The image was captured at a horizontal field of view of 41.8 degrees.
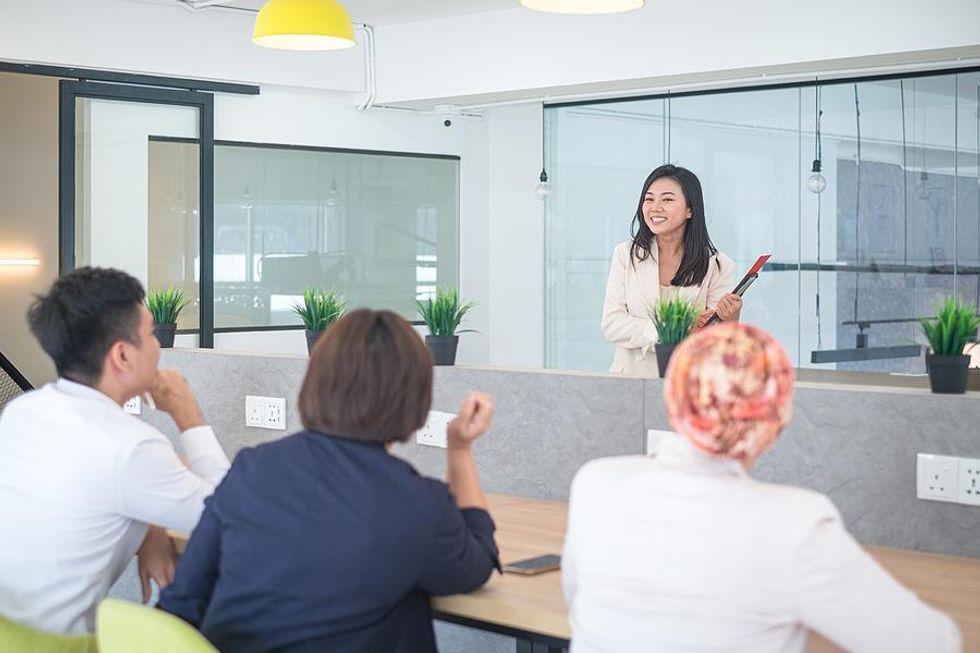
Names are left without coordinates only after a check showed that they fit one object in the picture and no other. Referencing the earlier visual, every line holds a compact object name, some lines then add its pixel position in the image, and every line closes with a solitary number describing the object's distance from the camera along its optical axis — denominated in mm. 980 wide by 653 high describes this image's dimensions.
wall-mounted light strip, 8945
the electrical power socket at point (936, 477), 2576
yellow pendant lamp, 3957
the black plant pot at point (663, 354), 2955
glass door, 6770
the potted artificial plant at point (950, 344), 2590
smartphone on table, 2430
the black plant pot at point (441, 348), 3430
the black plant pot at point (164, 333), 4230
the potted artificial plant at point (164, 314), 4238
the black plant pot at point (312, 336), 3670
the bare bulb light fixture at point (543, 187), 8047
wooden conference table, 2158
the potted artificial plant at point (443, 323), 3414
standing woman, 3836
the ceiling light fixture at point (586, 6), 3422
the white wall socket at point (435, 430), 3418
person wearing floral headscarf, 1590
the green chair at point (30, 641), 2193
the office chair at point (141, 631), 1873
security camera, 7946
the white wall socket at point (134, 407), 4285
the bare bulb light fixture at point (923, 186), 6551
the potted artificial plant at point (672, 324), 2955
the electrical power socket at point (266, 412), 3799
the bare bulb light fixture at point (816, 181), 6855
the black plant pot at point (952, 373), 2613
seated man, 2408
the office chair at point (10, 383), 6320
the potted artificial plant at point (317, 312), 3697
